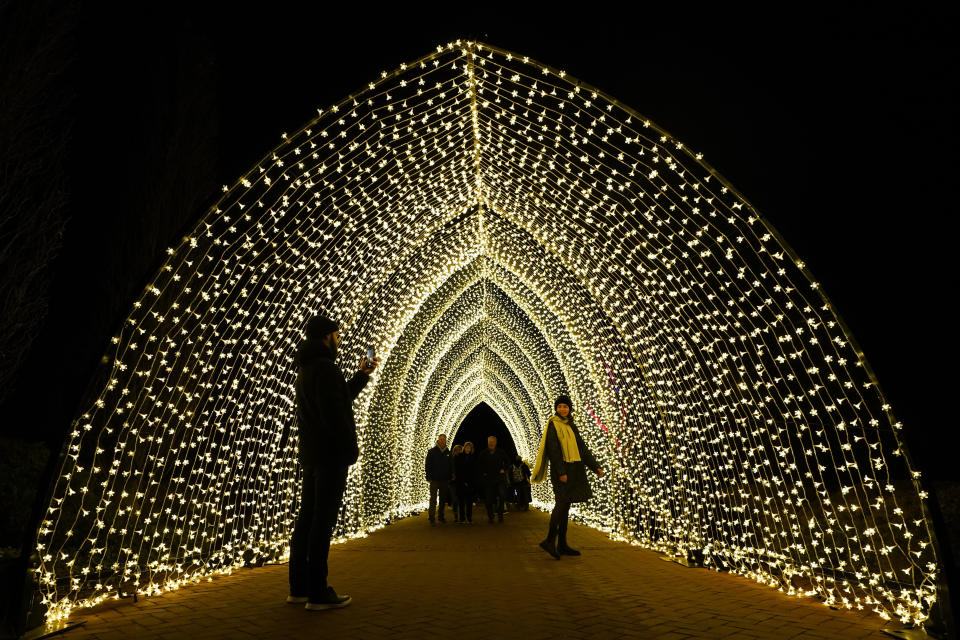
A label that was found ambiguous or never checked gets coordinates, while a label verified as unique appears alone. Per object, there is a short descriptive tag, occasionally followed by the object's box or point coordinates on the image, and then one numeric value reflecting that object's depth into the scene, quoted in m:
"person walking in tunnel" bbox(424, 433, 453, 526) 11.19
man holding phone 3.80
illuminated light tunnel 4.69
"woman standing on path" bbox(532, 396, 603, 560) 6.39
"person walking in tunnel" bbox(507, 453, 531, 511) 15.91
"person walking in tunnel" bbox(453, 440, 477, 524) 11.68
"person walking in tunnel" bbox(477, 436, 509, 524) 11.44
